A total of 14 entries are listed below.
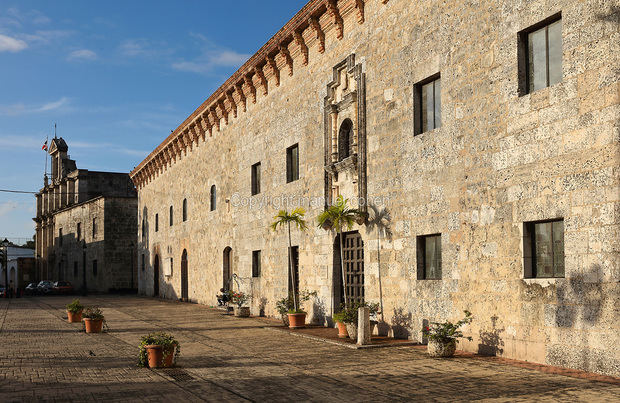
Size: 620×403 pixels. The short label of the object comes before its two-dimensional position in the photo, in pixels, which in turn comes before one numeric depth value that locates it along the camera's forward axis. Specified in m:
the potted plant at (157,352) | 9.97
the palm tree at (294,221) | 16.80
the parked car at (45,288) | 46.50
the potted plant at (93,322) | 15.95
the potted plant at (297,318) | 16.20
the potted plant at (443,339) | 10.55
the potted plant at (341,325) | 13.61
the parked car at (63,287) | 46.12
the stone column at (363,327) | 12.27
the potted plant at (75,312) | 18.99
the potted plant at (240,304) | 20.48
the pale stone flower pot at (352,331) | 13.19
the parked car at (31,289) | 48.79
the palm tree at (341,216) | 14.26
